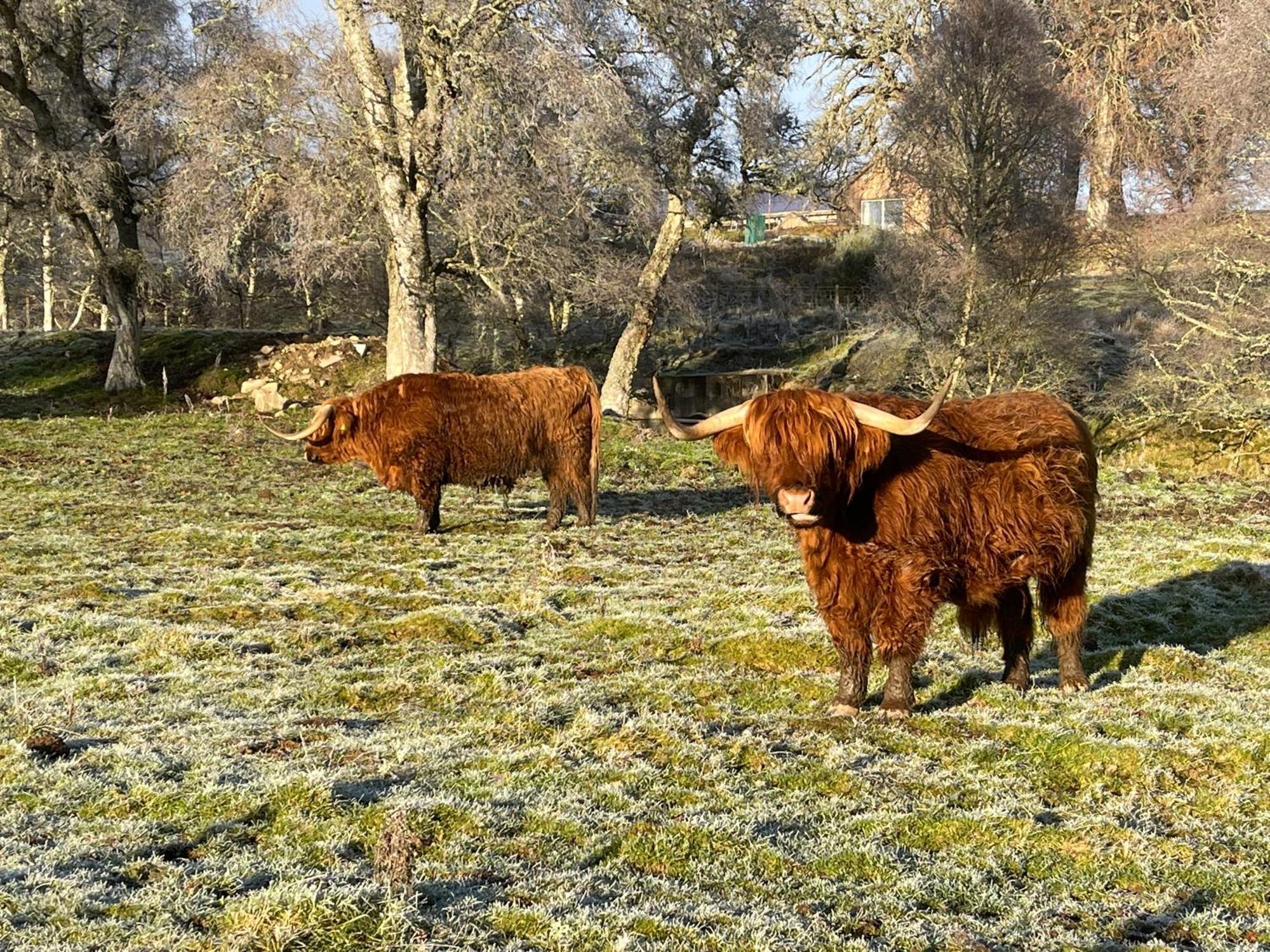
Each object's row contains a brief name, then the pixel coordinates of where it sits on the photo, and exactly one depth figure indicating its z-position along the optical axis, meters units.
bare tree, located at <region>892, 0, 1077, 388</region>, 18.33
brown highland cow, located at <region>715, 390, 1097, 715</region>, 5.60
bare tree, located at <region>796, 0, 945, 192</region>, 22.30
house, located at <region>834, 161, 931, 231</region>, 20.47
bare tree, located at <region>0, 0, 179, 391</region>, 20.25
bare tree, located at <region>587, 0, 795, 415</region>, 19.28
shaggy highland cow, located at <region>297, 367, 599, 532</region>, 11.45
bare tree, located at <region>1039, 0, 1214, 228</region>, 25.78
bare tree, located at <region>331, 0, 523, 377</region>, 16.88
